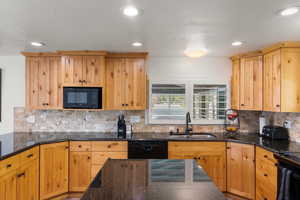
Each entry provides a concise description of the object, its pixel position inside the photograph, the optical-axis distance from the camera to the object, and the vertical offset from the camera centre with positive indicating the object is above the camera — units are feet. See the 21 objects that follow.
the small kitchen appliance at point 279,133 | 9.45 -1.56
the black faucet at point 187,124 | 10.98 -1.30
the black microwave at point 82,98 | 10.12 +0.21
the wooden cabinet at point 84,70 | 10.33 +1.78
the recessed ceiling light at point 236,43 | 8.64 +2.82
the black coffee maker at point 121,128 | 10.48 -1.48
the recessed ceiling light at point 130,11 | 5.46 +2.77
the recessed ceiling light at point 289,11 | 5.42 +2.75
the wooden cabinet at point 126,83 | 10.73 +1.10
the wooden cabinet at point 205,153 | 9.71 -2.68
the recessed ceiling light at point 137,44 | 8.87 +2.83
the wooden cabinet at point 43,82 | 10.61 +1.13
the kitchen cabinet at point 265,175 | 7.50 -3.13
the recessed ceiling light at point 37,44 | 8.89 +2.82
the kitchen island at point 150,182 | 3.75 -1.90
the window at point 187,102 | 11.67 +0.00
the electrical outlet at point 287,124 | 9.48 -1.10
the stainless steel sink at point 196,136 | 10.36 -1.98
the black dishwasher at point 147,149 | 9.55 -2.44
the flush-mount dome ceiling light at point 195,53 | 8.21 +2.22
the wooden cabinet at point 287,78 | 8.43 +1.12
